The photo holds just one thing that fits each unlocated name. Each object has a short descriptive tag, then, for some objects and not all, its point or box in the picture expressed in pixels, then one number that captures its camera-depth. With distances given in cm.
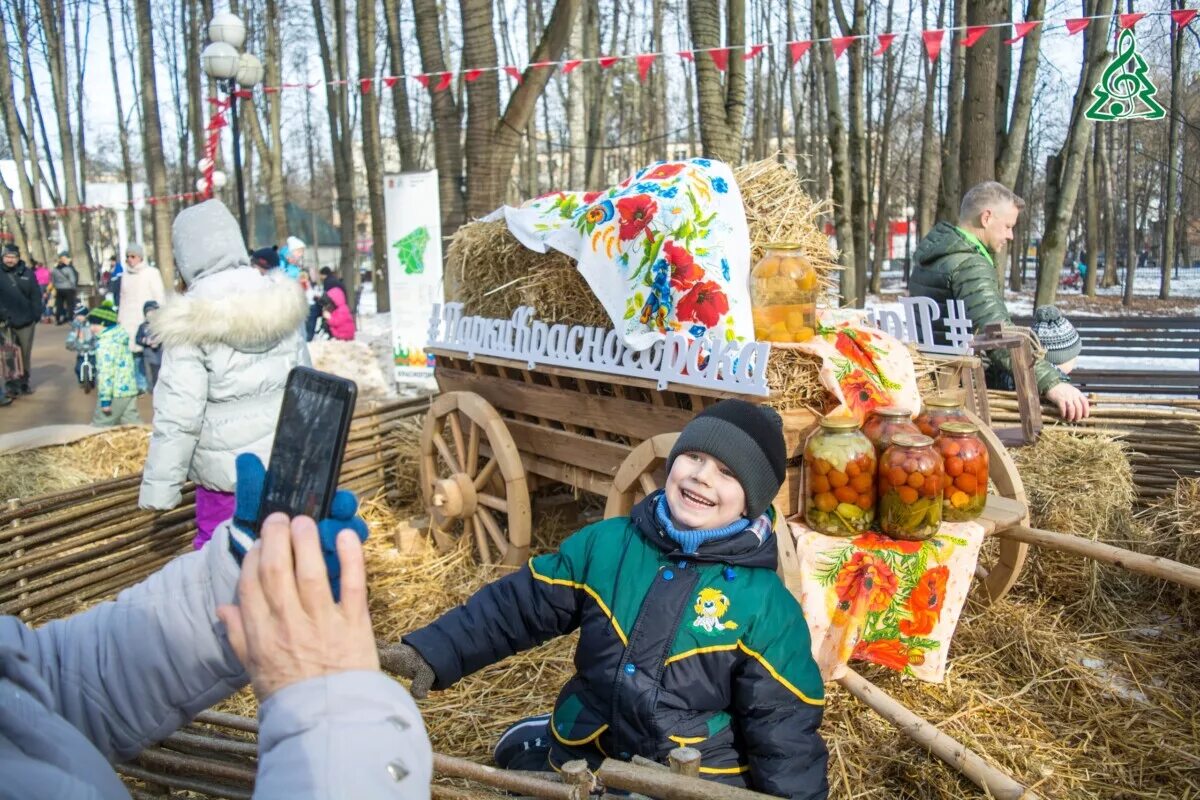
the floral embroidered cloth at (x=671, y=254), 354
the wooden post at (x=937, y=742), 233
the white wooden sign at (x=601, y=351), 325
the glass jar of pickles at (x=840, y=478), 298
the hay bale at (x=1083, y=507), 425
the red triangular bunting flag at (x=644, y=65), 1024
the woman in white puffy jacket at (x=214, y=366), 379
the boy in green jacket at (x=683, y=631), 220
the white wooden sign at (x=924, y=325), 418
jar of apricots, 348
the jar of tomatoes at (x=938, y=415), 321
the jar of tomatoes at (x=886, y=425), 307
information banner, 968
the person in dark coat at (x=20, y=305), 882
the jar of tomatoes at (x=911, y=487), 294
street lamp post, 1091
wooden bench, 717
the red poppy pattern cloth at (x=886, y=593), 300
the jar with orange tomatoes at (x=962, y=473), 311
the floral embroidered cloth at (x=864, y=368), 332
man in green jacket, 448
